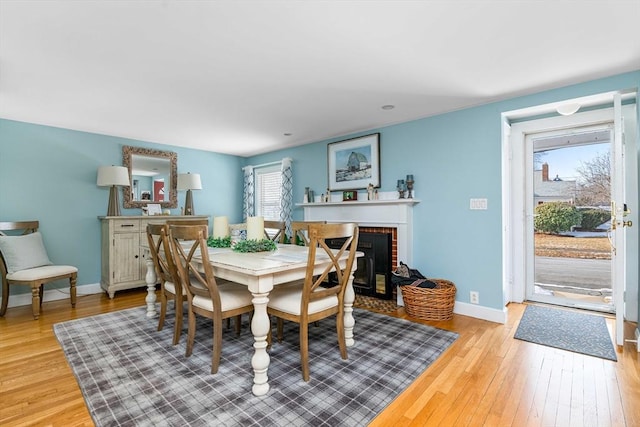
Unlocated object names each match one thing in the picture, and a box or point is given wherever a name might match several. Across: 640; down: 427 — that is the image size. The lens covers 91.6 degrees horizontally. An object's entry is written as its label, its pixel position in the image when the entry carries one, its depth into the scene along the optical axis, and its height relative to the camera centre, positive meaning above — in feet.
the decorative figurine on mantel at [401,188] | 12.05 +0.96
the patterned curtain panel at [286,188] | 16.30 +1.32
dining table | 5.98 -1.27
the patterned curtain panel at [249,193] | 18.33 +1.23
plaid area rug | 5.39 -3.44
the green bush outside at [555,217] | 11.40 -0.22
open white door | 7.75 -0.18
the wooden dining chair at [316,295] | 6.38 -1.87
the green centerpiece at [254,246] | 8.35 -0.87
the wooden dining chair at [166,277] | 7.84 -1.72
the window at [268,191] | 17.81 +1.33
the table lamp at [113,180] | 13.12 +1.51
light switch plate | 10.26 +0.27
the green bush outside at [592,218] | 10.80 -0.25
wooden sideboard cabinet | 12.87 -1.60
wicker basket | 9.94 -2.90
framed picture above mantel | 13.14 +2.25
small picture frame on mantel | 13.61 +0.75
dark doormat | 7.91 -3.47
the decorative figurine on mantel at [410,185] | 11.85 +1.03
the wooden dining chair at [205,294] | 6.47 -1.85
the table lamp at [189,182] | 15.88 +1.66
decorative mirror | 14.67 +1.88
